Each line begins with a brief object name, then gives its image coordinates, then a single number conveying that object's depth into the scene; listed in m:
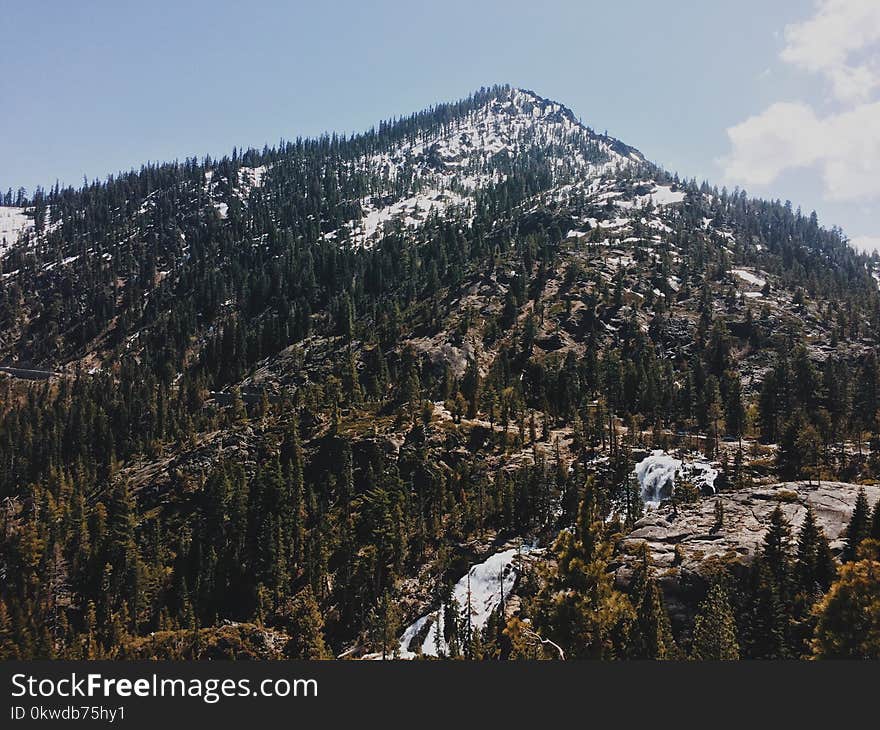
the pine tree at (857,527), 80.81
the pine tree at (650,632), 54.25
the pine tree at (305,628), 99.00
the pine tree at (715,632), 57.81
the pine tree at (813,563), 78.44
